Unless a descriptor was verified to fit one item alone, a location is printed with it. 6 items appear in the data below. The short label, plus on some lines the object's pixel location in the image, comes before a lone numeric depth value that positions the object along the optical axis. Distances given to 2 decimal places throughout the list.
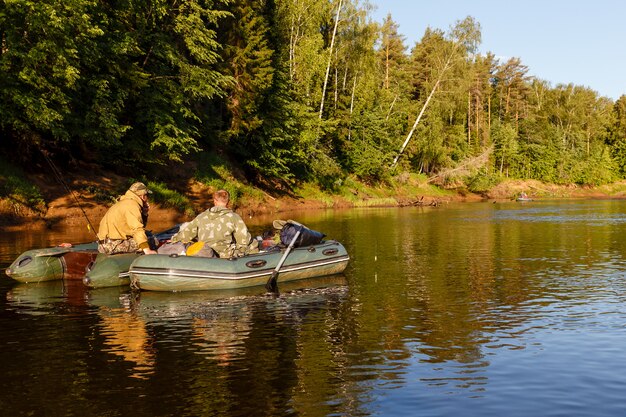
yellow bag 13.10
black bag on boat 14.52
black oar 13.23
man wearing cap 13.09
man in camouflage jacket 13.12
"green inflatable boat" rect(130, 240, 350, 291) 12.35
